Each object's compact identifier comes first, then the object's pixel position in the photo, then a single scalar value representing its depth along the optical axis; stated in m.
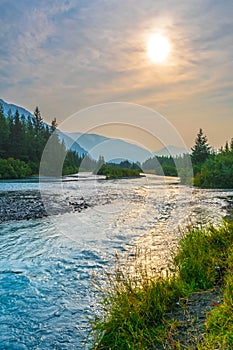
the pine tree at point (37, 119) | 104.83
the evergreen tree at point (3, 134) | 65.25
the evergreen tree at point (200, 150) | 56.28
